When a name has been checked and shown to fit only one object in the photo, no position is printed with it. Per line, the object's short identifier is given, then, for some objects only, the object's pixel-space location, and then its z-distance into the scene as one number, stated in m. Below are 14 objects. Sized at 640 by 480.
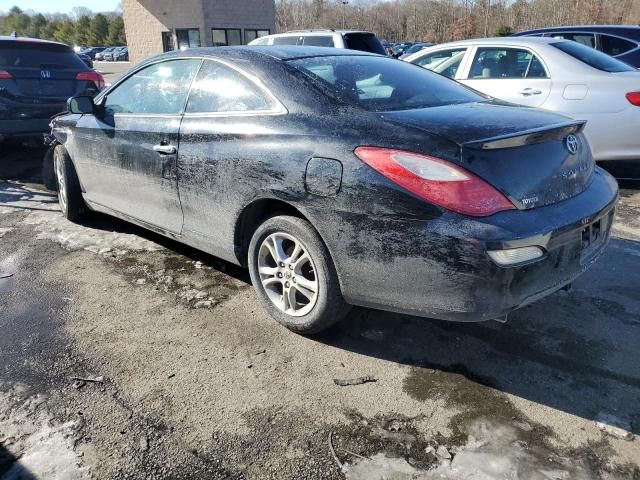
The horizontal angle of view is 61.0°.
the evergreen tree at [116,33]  75.12
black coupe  2.41
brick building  30.22
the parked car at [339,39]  10.77
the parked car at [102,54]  57.78
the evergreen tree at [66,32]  80.00
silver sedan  5.67
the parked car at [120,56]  56.06
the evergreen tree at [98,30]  77.25
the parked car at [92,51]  59.06
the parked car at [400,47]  33.51
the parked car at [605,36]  8.71
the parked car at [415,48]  24.22
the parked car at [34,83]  6.79
